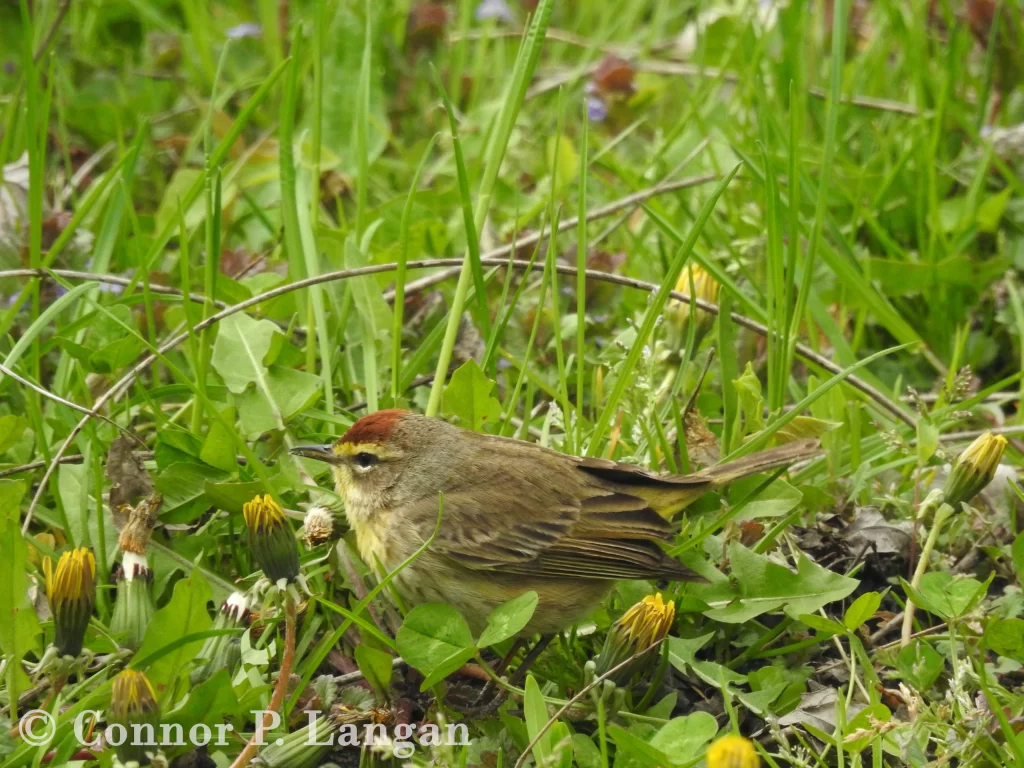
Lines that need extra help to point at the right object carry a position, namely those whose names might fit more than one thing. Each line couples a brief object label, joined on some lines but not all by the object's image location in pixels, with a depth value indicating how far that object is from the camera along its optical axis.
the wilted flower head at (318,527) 6.89
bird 7.09
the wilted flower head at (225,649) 6.19
